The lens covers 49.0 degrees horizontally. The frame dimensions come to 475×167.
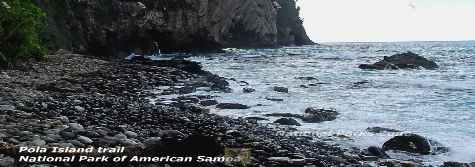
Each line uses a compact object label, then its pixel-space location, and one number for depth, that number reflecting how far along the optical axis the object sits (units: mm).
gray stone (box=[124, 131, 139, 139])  8297
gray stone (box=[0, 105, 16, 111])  8759
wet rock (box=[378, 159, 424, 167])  8664
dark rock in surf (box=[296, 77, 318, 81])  26595
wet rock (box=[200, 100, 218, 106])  15103
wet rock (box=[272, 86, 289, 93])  19780
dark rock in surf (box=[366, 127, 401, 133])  11749
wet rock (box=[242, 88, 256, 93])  19234
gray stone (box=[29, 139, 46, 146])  6509
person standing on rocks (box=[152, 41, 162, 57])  53288
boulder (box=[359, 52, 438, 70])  39844
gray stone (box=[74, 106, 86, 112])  10309
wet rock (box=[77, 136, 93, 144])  7214
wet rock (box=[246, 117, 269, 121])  13012
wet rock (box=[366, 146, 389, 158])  9375
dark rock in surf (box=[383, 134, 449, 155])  9844
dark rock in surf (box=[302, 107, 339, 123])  13092
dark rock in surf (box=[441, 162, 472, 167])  8844
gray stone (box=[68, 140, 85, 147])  7004
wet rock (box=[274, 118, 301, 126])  12443
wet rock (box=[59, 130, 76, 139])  7371
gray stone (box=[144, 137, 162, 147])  8070
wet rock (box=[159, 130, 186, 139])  8903
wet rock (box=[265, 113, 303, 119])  13625
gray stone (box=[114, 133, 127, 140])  7843
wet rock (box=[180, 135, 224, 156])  8040
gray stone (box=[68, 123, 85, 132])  7913
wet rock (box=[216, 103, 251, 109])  14797
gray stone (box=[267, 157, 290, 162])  8163
